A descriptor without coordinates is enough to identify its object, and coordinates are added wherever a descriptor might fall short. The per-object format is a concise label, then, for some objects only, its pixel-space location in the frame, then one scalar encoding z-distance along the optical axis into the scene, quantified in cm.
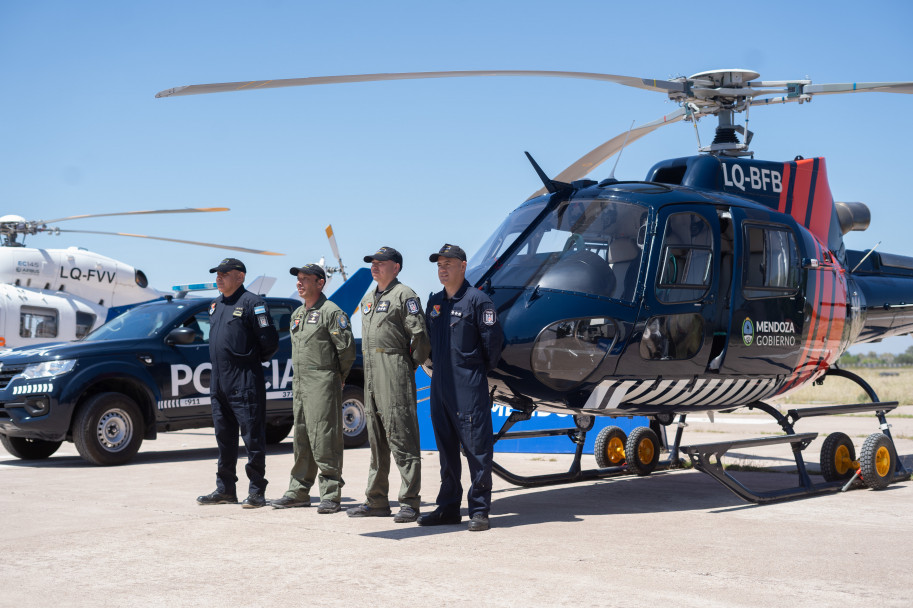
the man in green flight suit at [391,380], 636
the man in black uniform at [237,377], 709
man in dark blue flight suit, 605
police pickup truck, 985
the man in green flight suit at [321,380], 682
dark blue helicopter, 648
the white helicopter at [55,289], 1636
